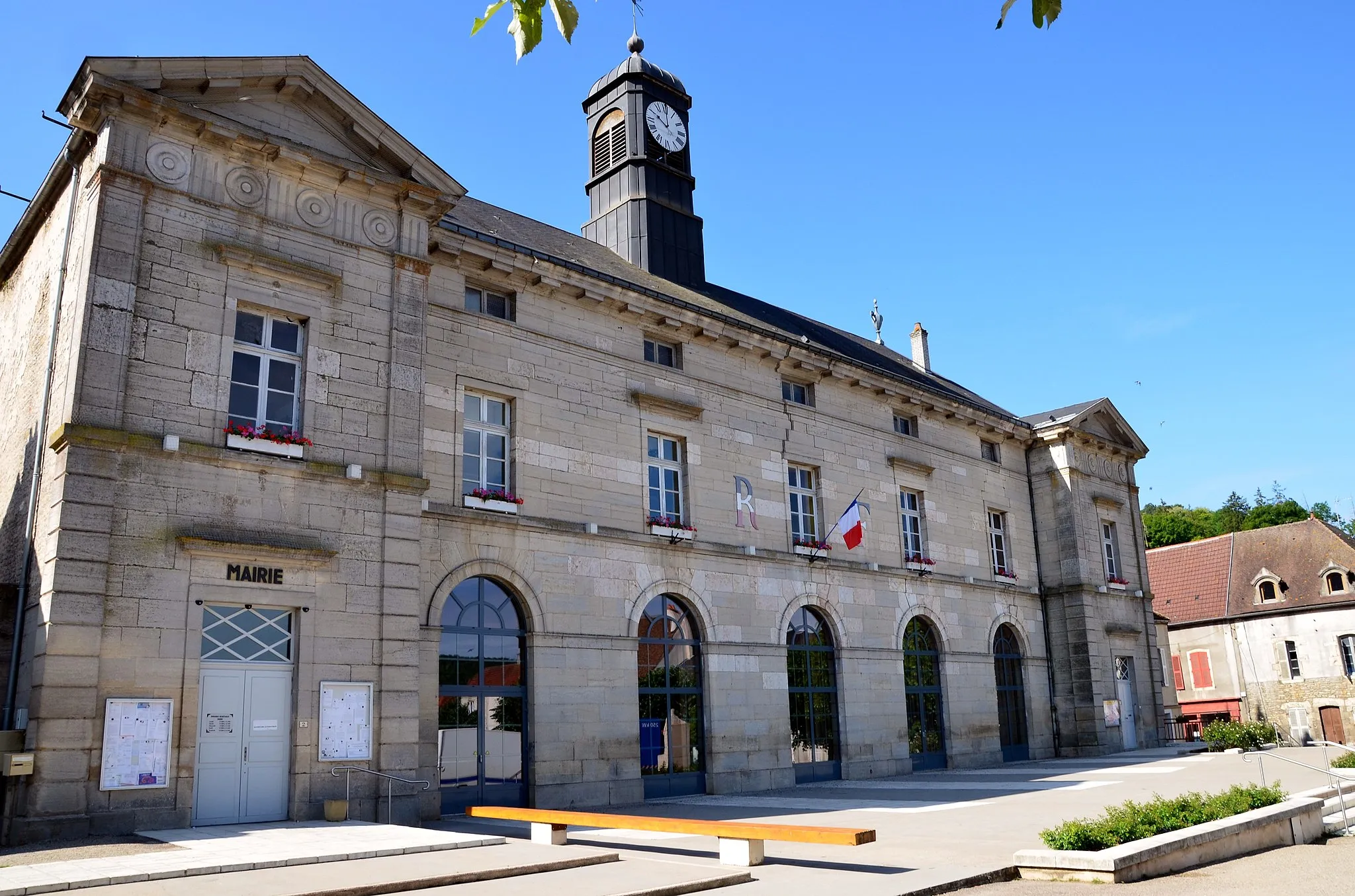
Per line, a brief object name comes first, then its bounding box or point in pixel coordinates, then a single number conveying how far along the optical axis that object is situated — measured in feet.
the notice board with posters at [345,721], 38.86
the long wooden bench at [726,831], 26.99
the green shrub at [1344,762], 59.00
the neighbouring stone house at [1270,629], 112.47
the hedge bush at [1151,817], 29.40
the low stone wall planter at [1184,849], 27.71
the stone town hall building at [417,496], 36.40
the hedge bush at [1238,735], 77.92
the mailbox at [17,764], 32.12
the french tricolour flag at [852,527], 63.16
